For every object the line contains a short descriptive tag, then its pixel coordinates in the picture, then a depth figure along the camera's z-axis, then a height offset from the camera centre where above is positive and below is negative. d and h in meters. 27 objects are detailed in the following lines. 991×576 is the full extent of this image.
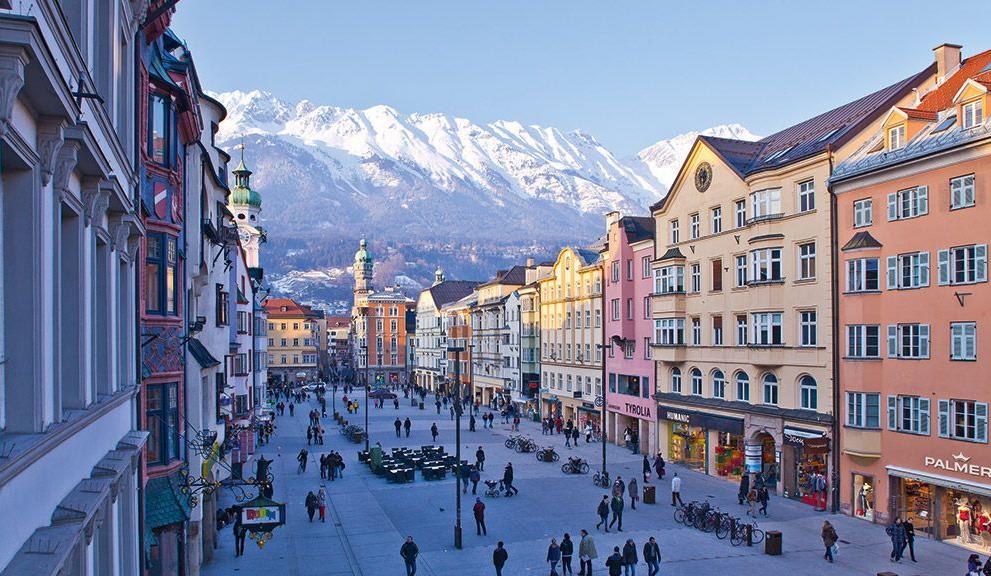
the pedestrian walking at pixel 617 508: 30.67 -7.65
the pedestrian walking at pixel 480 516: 30.27 -7.78
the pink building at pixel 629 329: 51.69 -1.73
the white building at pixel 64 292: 5.98 +0.17
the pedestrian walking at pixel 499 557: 24.27 -7.46
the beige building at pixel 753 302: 35.34 -0.04
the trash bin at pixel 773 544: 27.38 -8.11
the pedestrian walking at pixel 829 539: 26.03 -7.57
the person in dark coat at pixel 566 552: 25.12 -7.63
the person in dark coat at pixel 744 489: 35.72 -8.18
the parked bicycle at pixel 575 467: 44.50 -8.85
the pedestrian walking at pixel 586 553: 24.84 -7.54
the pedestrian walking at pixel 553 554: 24.58 -7.50
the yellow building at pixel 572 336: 60.66 -2.57
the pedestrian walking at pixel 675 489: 35.28 -8.04
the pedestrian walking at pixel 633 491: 34.97 -8.07
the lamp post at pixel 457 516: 28.88 -7.48
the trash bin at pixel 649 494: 36.44 -8.49
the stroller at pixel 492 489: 38.19 -8.62
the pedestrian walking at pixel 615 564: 23.70 -7.53
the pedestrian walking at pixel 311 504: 33.03 -7.92
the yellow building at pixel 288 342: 135.62 -5.93
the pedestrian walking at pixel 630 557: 24.19 -7.48
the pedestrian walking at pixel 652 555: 24.48 -7.54
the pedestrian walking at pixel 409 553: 24.50 -7.37
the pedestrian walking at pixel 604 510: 30.22 -7.62
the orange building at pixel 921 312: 27.95 -0.46
